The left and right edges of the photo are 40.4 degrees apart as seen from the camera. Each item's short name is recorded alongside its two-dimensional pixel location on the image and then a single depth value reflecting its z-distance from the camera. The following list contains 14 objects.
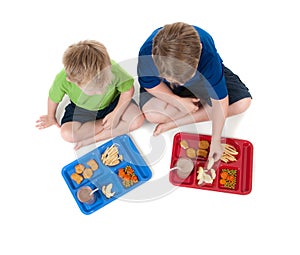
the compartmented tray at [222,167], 1.23
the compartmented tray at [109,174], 1.23
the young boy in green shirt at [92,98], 1.00
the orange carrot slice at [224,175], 1.24
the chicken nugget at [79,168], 1.26
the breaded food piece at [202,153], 1.27
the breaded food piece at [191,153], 1.27
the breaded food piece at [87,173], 1.26
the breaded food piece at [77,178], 1.26
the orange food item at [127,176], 1.24
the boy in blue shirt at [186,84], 0.92
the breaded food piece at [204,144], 1.28
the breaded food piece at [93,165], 1.27
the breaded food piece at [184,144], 1.28
